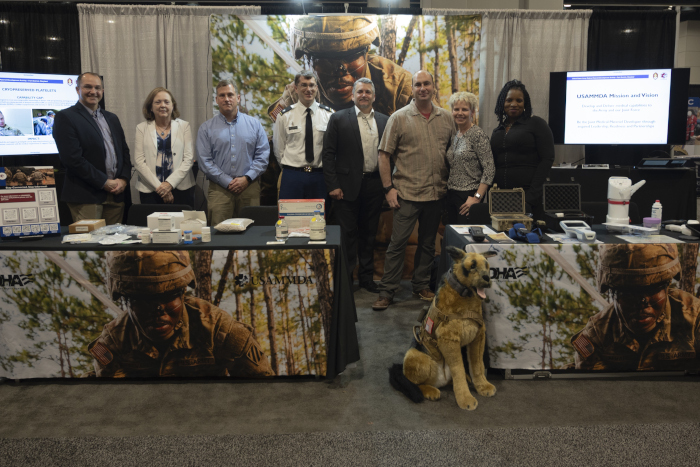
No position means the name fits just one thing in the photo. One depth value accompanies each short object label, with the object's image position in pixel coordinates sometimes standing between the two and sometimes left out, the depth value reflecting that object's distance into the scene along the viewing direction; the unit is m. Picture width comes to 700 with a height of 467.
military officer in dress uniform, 4.05
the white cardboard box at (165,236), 2.49
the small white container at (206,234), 2.52
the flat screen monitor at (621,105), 4.59
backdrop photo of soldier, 4.55
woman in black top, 3.46
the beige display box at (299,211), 2.76
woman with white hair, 3.52
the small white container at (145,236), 2.48
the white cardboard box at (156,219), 2.50
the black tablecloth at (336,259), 2.43
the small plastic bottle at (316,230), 2.52
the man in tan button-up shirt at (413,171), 3.63
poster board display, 2.52
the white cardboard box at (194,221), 2.57
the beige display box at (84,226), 2.67
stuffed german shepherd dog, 2.21
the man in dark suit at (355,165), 3.88
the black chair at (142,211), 3.21
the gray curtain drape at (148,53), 4.63
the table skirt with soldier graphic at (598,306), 2.40
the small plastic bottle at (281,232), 2.58
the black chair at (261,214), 3.17
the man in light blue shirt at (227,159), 3.98
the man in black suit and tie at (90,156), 3.61
